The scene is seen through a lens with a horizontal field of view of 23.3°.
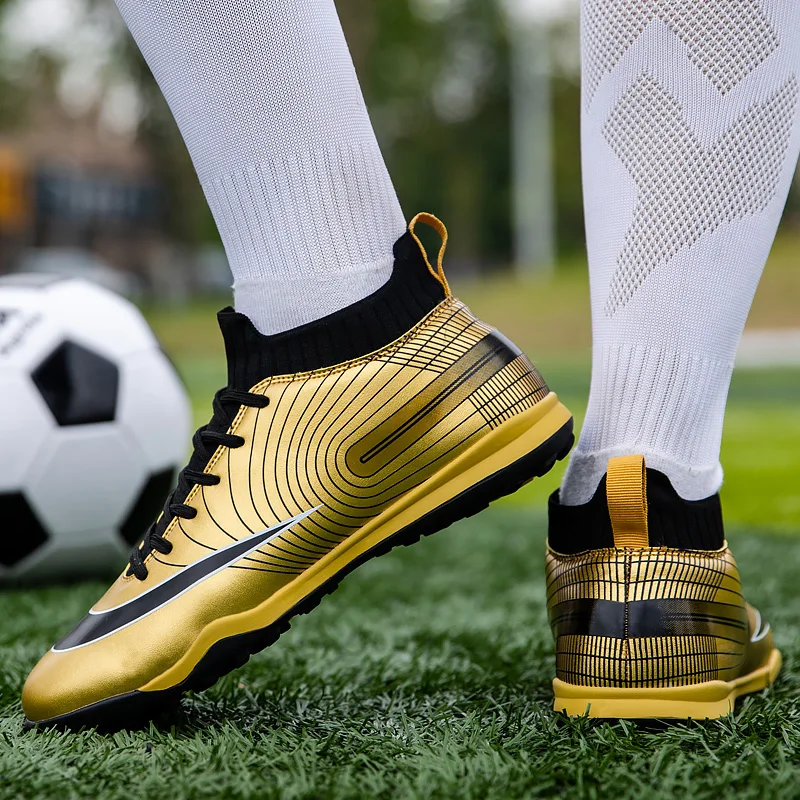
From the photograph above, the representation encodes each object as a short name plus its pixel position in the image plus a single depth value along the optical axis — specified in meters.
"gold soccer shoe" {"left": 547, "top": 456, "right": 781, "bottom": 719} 0.84
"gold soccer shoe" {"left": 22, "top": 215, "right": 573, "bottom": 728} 0.83
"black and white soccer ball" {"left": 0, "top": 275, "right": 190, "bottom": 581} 1.22
